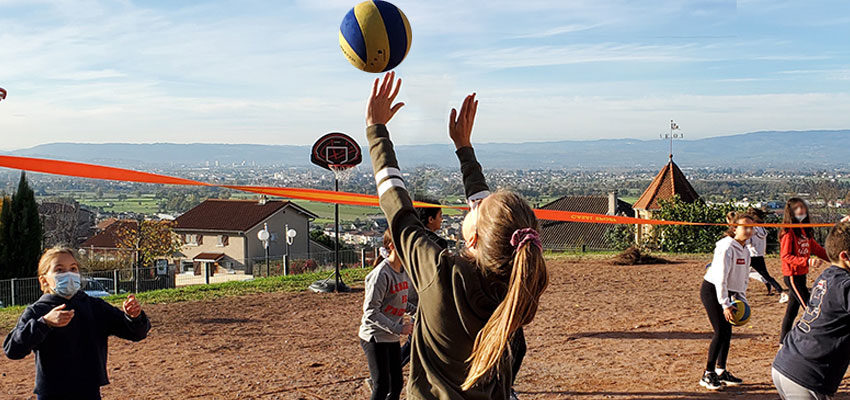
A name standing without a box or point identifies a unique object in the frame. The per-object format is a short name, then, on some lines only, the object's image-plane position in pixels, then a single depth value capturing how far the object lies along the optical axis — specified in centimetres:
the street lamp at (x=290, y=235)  2173
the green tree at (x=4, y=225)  3759
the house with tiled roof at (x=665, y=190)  3246
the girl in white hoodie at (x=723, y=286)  629
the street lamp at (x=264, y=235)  2187
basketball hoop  1384
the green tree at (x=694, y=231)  2208
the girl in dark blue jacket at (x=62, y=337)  376
